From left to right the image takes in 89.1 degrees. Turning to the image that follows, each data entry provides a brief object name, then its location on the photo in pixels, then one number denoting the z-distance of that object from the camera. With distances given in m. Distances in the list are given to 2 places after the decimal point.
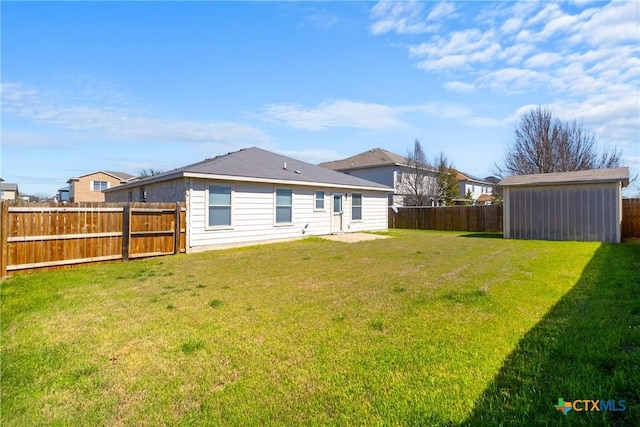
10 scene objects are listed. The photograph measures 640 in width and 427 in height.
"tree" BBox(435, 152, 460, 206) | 32.44
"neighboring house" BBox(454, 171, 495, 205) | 40.58
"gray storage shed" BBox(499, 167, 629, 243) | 13.35
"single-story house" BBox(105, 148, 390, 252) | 11.28
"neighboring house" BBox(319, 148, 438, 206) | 31.44
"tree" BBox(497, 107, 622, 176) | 25.19
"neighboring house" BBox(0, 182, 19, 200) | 42.03
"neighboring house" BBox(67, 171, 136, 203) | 41.62
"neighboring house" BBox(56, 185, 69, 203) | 53.78
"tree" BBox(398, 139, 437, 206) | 31.16
